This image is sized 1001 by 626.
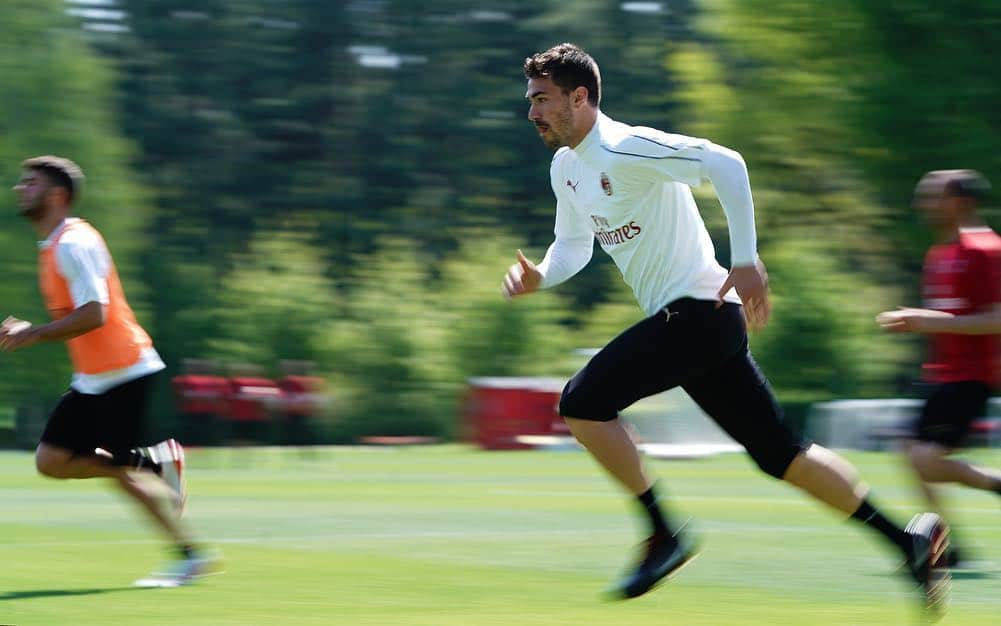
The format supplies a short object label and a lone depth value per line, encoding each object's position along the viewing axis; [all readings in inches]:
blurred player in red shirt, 706.2
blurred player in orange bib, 666.2
